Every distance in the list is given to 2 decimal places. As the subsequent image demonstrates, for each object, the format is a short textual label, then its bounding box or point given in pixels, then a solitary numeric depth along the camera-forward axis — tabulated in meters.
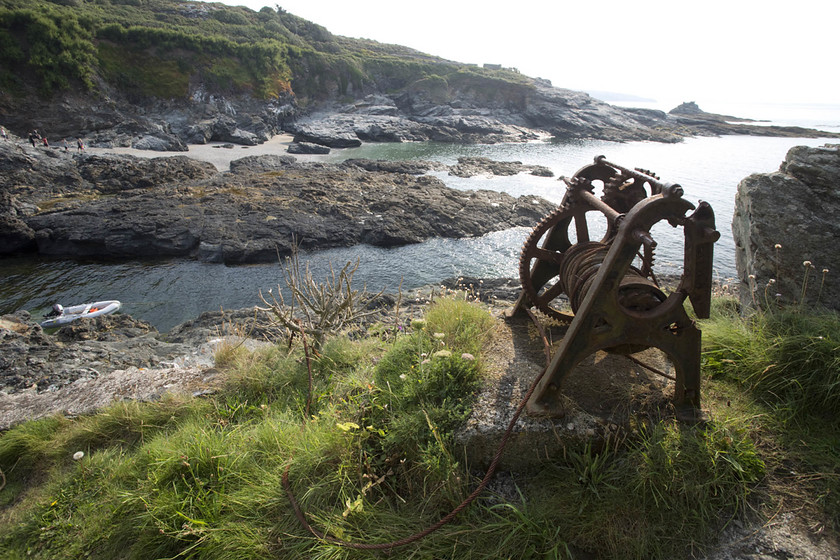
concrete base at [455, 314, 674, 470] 3.12
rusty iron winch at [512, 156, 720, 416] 2.84
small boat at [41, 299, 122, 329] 12.02
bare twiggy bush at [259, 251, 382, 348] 5.68
